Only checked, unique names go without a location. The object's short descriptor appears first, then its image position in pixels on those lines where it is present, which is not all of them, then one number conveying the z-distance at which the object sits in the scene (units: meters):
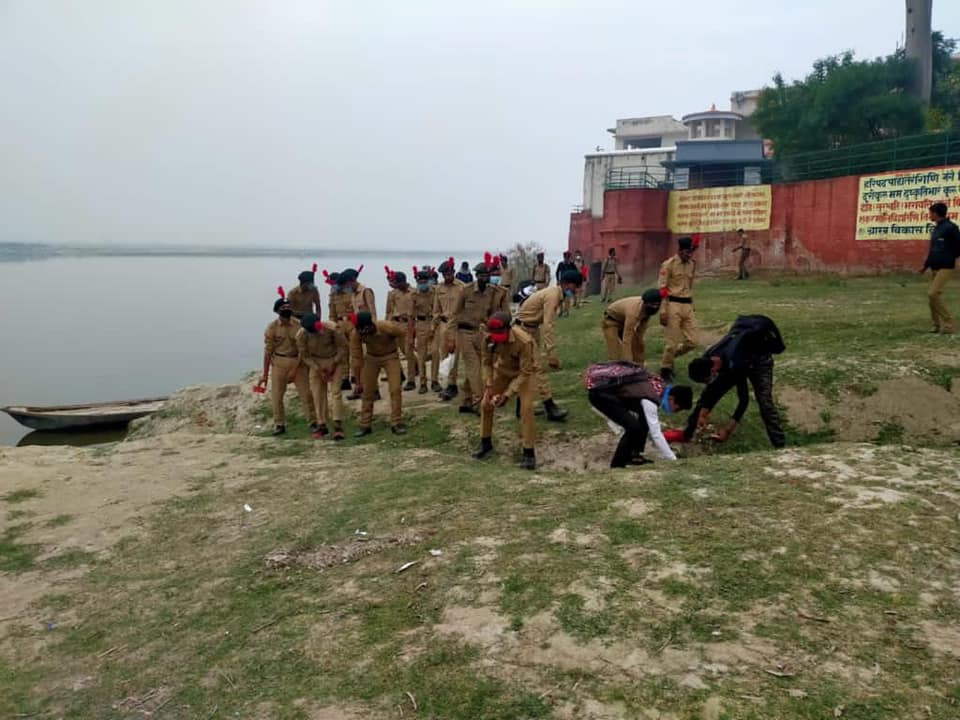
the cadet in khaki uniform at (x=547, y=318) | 8.38
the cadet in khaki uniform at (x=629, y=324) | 8.72
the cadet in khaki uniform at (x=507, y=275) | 18.05
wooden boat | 17.77
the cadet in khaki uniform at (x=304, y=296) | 11.74
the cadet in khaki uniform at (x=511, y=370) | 7.51
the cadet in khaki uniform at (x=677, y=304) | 9.53
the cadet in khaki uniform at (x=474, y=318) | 9.60
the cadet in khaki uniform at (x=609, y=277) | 22.89
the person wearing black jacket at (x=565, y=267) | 19.89
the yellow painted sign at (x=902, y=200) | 17.36
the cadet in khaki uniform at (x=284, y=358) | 10.08
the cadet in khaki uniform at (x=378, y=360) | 9.43
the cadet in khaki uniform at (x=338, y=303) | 11.75
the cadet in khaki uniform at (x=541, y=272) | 19.82
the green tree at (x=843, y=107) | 25.64
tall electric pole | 25.30
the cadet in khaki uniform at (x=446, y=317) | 10.17
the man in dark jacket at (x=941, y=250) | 9.33
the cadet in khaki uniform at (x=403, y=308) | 11.55
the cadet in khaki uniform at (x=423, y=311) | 11.56
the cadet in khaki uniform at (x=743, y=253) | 22.47
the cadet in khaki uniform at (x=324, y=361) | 9.80
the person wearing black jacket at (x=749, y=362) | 7.41
